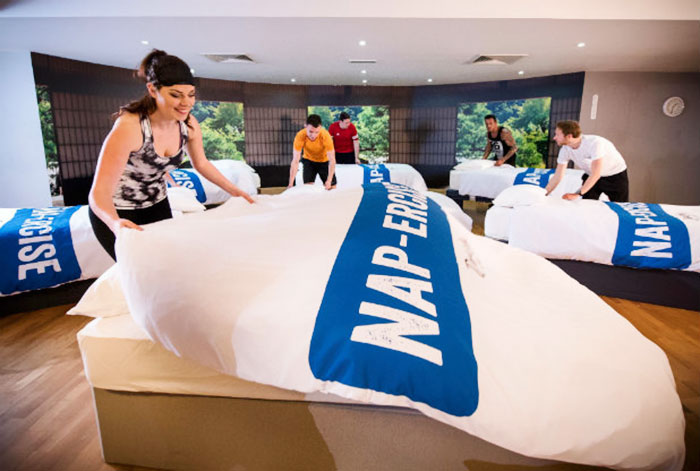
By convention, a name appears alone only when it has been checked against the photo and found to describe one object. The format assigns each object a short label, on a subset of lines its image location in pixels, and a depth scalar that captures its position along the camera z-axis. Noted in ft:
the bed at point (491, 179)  15.51
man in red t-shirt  18.52
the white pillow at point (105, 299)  3.84
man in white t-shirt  9.77
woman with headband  4.01
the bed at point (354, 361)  2.68
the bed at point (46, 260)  7.48
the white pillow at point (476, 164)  18.11
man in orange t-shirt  12.44
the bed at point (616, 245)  7.70
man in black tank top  17.53
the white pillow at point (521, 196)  9.20
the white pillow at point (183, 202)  9.57
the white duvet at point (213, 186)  15.75
